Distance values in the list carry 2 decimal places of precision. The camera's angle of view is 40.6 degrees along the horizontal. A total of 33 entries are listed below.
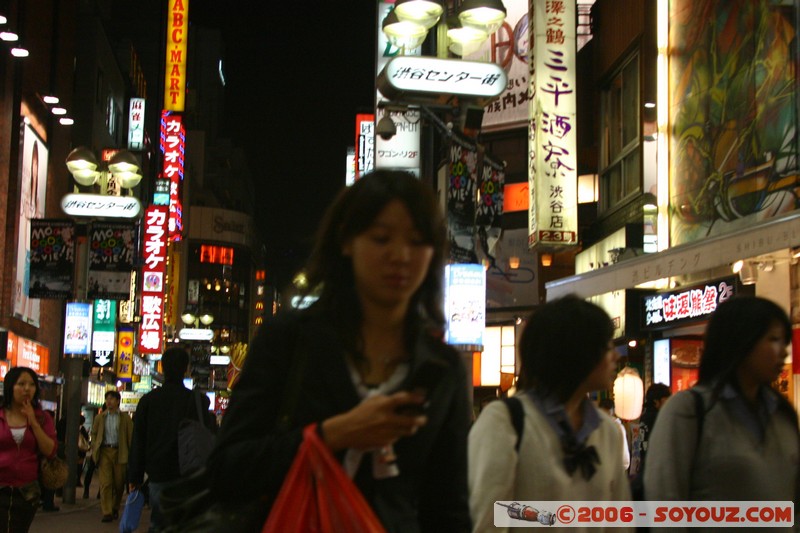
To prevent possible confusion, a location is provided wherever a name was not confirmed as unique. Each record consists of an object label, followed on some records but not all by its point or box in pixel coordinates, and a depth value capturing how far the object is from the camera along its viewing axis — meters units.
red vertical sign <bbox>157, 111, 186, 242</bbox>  51.66
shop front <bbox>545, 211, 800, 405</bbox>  12.15
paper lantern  16.97
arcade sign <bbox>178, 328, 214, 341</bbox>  62.86
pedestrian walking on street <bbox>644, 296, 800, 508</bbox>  3.88
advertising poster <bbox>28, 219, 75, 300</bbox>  21.03
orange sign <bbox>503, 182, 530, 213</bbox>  33.48
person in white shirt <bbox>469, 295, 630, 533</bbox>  3.70
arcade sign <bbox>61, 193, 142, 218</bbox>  20.36
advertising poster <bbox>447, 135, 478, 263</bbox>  14.40
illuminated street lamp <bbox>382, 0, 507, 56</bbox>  13.27
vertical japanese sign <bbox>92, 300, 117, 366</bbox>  31.94
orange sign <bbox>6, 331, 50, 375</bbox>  25.01
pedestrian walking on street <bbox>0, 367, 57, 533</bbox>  7.91
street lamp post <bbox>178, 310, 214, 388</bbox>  63.06
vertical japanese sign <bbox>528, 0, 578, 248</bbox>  20.09
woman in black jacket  2.39
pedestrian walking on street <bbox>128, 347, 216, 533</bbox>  9.34
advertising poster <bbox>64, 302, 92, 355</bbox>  21.39
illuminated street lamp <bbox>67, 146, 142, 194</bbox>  20.16
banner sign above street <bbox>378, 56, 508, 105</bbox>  13.20
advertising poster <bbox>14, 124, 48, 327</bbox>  26.92
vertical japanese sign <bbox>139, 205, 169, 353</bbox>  39.53
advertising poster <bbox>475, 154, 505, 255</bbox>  17.86
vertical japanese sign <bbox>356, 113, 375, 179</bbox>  32.96
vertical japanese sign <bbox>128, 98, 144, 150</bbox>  45.97
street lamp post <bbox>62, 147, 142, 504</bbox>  19.91
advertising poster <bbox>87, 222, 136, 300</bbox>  21.84
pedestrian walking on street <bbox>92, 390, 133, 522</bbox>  16.53
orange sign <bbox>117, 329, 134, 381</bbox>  42.31
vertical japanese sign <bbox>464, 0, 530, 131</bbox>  31.73
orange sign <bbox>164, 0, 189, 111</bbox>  55.75
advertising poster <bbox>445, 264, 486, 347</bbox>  16.48
